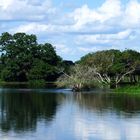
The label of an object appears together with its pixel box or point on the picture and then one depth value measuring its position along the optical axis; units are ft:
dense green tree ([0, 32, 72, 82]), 495.41
